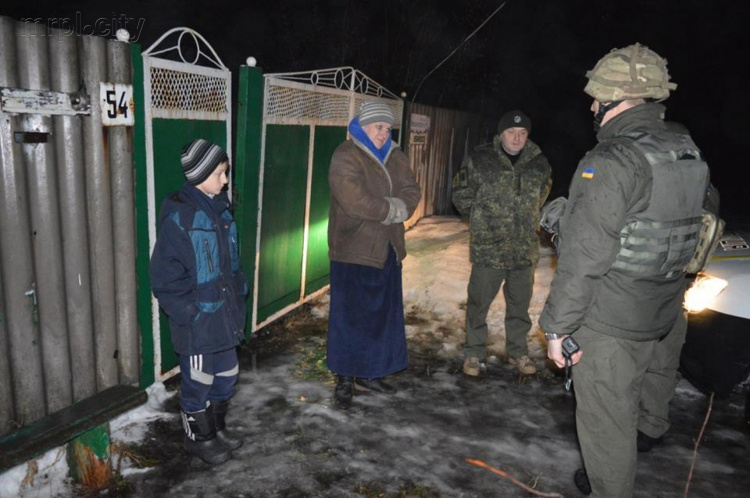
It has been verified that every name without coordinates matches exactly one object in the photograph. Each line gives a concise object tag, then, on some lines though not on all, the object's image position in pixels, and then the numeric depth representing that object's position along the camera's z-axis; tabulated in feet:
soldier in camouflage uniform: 14.87
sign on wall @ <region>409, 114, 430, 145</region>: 31.01
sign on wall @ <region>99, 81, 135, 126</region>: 10.80
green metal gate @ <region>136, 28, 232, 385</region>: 11.98
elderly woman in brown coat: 12.65
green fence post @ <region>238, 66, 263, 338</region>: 14.90
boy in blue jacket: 9.94
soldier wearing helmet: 8.18
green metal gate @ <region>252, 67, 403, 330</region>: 16.66
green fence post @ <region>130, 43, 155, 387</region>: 11.50
